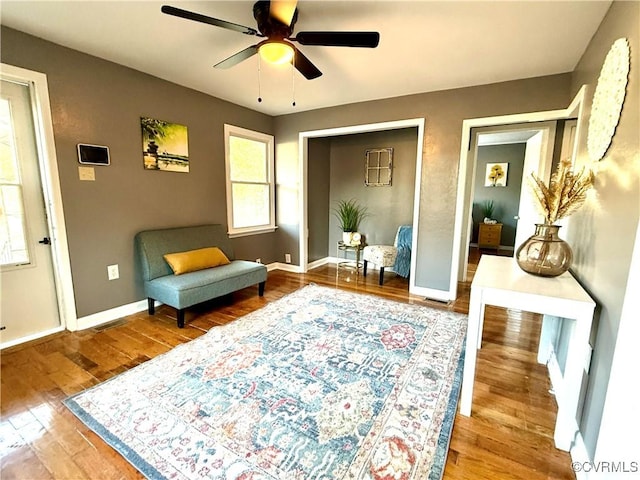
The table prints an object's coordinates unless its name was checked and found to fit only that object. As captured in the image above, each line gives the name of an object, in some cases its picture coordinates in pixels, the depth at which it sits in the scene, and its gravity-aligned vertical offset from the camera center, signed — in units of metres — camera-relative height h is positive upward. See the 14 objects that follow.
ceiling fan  1.62 +0.98
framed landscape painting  2.93 +0.54
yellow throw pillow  2.92 -0.67
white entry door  2.20 -0.27
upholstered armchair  4.02 -0.78
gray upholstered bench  2.63 -0.79
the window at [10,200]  2.18 -0.05
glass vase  1.60 -0.29
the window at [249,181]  3.94 +0.24
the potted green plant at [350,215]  4.89 -0.27
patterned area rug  1.31 -1.19
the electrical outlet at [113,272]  2.75 -0.74
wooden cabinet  6.36 -0.73
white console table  1.31 -0.52
